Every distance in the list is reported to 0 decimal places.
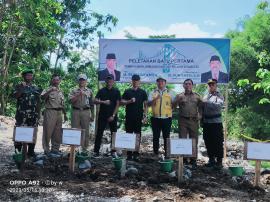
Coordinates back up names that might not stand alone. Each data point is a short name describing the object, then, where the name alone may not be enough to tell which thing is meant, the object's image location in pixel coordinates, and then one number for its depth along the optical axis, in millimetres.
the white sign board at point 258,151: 6531
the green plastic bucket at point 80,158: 7493
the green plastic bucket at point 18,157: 7251
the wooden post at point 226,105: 10086
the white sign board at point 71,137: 7008
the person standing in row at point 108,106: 8734
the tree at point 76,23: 22859
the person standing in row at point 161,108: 8531
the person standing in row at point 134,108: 8617
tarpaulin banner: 10125
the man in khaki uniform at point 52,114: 8406
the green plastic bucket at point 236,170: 7336
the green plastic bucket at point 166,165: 7316
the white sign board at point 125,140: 6848
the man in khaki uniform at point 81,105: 8596
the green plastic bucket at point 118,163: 7226
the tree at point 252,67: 23031
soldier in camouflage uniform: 8148
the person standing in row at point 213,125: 8273
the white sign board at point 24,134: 7031
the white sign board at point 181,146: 6648
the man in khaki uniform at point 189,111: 8430
